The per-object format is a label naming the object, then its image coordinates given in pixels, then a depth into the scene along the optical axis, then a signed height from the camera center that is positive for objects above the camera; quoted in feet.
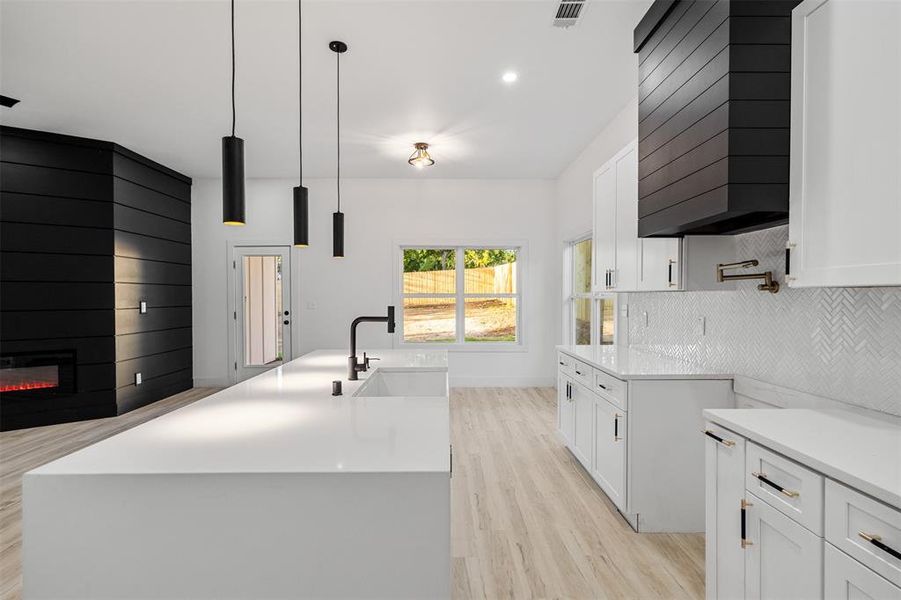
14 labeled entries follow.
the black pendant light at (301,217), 9.19 +1.54
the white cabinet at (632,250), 7.70 +0.82
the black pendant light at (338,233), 11.51 +1.51
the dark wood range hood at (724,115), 5.61 +2.29
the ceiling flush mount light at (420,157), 15.34 +4.49
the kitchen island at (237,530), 3.78 -1.91
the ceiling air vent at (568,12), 8.12 +4.99
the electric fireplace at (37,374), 13.83 -2.38
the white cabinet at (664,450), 7.93 -2.60
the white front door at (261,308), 20.30 -0.58
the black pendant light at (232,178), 5.63 +1.40
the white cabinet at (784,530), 3.56 -2.11
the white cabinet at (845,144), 4.20 +1.48
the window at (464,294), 20.63 +0.03
